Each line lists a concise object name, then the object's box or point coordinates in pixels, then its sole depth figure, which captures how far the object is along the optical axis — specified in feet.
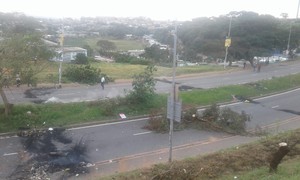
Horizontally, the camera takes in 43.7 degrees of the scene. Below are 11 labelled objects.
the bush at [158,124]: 63.26
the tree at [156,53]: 183.73
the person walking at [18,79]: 57.48
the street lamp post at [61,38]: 85.48
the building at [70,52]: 160.61
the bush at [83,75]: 95.76
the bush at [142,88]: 71.36
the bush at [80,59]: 132.60
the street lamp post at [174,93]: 38.81
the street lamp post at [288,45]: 173.19
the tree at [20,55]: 55.57
